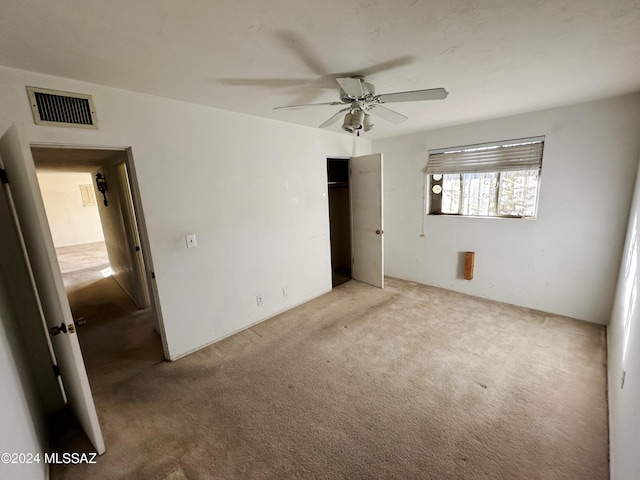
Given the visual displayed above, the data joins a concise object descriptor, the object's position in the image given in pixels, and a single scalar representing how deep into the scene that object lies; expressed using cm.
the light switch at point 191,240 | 247
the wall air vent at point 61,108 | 168
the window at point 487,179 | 310
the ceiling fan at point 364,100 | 167
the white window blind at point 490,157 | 303
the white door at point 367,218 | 379
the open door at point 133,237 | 325
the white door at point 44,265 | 136
